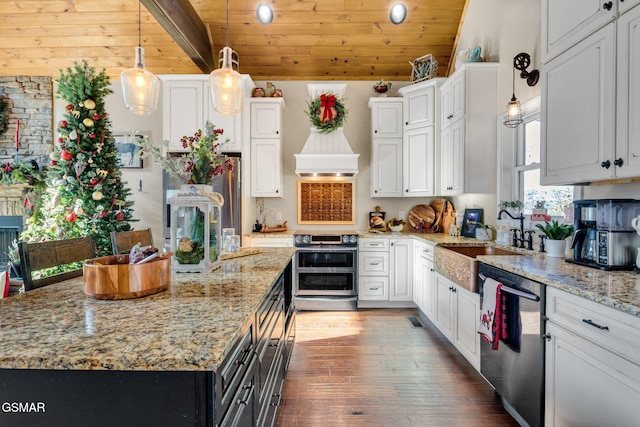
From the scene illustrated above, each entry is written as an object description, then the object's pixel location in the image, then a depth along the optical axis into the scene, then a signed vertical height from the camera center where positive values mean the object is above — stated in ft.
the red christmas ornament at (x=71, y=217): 10.76 -0.19
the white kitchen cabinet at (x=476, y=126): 10.48 +2.78
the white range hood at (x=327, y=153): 13.34 +2.45
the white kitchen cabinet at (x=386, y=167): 13.91 +1.92
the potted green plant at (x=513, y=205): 9.06 +0.20
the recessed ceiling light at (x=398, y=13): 12.45 +7.64
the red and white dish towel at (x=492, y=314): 6.13 -1.99
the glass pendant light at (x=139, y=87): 6.73 +2.62
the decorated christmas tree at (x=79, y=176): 11.00 +1.20
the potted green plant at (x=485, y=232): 10.18 -0.62
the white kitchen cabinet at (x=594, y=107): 4.83 +1.78
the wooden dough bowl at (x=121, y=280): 3.65 -0.78
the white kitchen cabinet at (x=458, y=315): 7.51 -2.70
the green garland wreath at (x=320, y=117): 13.42 +3.92
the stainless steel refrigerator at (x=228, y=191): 12.36 +0.78
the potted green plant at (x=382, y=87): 14.48 +5.56
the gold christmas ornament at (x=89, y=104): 11.07 +3.65
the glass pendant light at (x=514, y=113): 8.65 +2.64
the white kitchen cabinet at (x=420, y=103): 12.59 +4.31
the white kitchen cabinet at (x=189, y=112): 13.00 +3.97
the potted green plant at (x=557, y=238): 6.88 -0.55
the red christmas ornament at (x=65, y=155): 10.94 +1.88
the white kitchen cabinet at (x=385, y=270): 12.86 -2.28
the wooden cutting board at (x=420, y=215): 14.43 -0.13
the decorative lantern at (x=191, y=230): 5.23 -0.30
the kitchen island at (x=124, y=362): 2.37 -1.08
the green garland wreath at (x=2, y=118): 14.82 +4.22
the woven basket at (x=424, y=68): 13.12 +5.88
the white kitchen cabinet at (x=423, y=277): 10.80 -2.30
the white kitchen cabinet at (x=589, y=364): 3.81 -1.99
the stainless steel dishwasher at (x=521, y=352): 5.30 -2.45
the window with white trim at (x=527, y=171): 8.37 +1.23
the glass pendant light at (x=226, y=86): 7.12 +2.76
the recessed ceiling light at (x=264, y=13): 12.60 +7.70
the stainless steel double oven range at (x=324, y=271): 12.90 -2.33
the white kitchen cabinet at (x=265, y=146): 13.55 +2.71
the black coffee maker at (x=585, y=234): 5.85 -0.39
